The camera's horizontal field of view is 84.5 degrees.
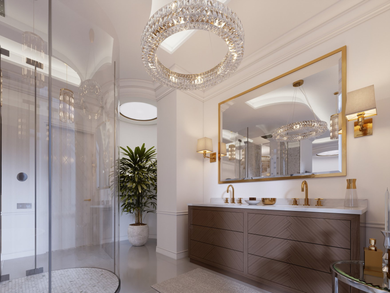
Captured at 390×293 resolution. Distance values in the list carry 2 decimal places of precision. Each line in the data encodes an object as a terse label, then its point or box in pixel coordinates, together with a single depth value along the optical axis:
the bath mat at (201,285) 2.29
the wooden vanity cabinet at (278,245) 1.82
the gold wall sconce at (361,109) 1.93
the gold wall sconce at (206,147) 3.60
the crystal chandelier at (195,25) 1.61
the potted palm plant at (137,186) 4.18
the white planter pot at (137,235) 4.13
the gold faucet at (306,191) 2.41
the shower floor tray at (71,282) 1.35
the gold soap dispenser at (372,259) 1.25
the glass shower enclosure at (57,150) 1.21
